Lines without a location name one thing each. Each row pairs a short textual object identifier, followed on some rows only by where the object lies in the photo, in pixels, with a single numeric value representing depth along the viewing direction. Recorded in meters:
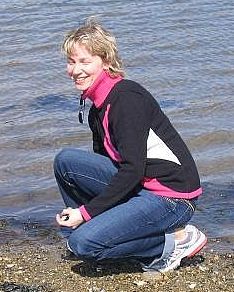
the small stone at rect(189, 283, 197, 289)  4.94
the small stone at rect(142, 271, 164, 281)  5.07
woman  4.82
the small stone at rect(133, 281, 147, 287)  5.01
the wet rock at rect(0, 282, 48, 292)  4.90
